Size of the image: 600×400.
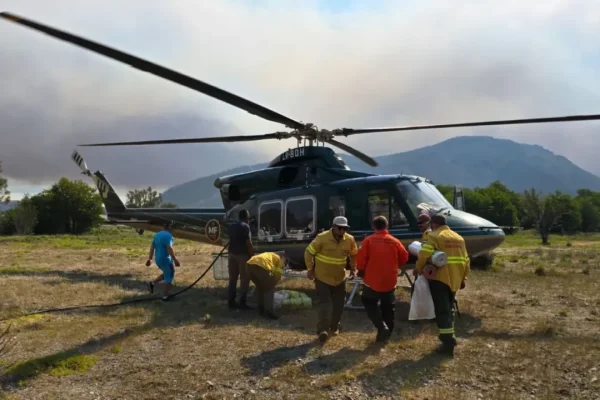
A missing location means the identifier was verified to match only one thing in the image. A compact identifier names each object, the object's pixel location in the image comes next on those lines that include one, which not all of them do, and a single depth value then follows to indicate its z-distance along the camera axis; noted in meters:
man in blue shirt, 10.09
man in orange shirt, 6.53
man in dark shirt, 9.12
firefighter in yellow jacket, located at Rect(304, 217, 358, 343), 6.79
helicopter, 8.69
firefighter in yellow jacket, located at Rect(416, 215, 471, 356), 6.13
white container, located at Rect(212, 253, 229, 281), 10.65
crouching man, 8.20
